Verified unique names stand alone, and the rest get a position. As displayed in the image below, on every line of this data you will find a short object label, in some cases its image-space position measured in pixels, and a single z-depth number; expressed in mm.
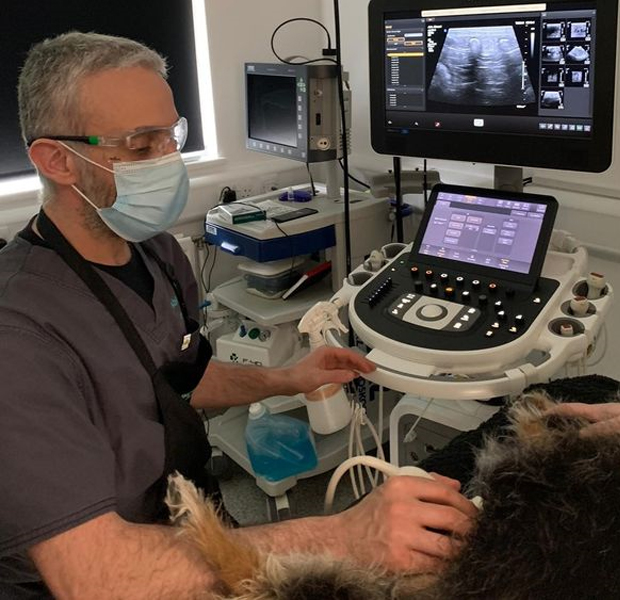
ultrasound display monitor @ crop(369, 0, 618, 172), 1344
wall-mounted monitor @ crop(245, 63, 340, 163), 2055
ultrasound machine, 1303
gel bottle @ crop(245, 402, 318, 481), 2174
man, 888
